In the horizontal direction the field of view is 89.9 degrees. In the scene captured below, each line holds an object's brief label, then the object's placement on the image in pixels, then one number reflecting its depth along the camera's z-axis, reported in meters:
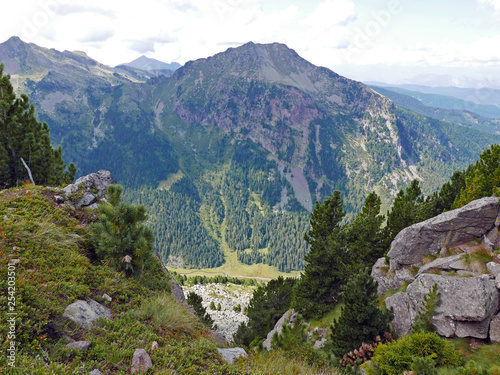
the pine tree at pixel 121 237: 13.20
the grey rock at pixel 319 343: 25.60
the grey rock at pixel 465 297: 16.25
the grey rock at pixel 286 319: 32.57
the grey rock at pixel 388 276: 26.91
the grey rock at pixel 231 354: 10.30
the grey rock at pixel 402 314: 19.84
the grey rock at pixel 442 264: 21.69
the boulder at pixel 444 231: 22.66
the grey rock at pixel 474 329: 16.23
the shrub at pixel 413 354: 12.13
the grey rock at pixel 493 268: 18.28
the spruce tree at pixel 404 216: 35.97
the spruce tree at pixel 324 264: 32.72
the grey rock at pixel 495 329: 15.79
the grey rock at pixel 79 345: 7.59
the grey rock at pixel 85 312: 8.73
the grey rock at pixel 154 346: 8.61
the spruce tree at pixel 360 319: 18.95
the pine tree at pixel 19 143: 25.64
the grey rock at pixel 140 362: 7.62
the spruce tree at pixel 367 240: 35.19
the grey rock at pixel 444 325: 17.08
